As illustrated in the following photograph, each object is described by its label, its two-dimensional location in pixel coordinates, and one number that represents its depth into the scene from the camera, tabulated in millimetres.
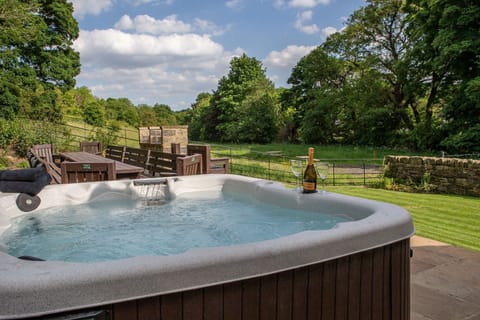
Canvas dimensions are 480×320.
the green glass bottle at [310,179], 2646
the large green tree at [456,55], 10164
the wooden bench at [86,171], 3916
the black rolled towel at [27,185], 2680
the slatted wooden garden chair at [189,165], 4500
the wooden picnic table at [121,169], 4504
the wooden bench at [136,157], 5793
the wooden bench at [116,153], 6875
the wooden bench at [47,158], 4258
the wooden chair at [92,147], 8266
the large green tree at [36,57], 12234
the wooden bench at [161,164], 4828
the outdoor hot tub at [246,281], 1079
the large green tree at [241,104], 27719
